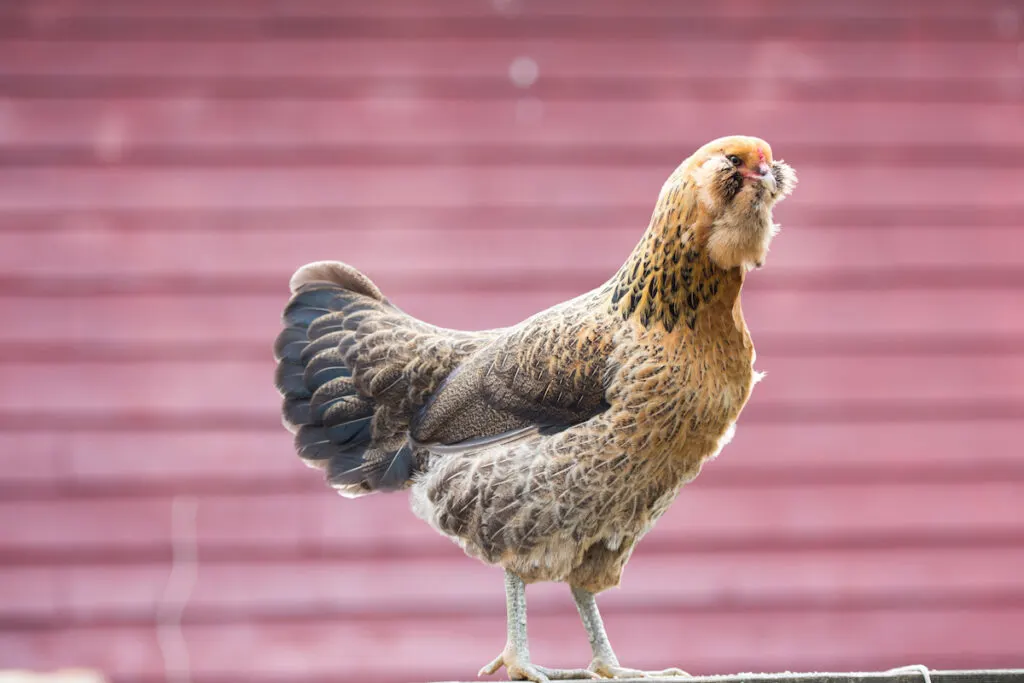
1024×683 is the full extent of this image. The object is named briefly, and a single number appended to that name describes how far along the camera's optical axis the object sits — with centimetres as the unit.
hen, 339
